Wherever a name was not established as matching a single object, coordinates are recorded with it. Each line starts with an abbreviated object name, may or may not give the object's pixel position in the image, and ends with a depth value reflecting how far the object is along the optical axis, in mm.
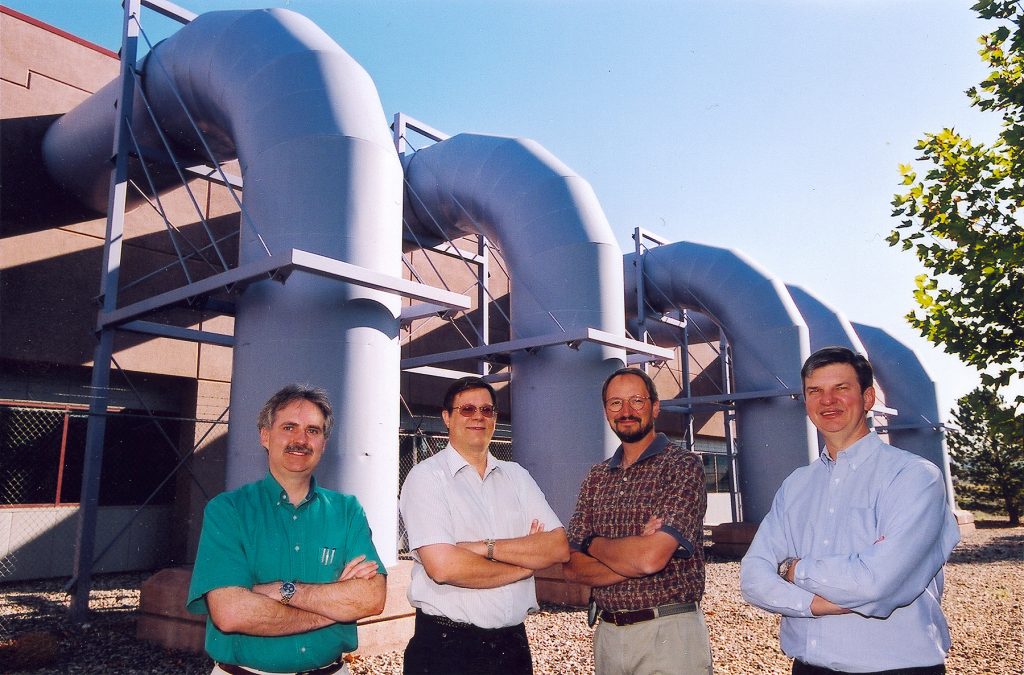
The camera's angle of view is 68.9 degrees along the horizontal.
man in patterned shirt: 2721
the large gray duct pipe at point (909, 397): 16219
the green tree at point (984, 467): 22469
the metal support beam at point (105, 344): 6848
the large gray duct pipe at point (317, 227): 5902
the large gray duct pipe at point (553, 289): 8539
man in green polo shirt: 2264
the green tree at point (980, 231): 5176
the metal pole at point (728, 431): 15203
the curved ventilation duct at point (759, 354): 11789
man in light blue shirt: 2156
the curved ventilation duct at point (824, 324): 14984
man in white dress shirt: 2684
